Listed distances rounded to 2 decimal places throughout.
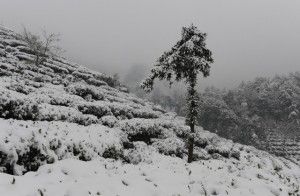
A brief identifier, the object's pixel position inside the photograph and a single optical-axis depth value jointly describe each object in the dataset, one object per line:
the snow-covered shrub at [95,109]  26.44
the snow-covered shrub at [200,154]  23.19
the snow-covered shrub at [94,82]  50.61
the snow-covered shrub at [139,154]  16.22
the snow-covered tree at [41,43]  49.46
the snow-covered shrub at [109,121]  24.30
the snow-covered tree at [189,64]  18.23
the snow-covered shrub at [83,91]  34.75
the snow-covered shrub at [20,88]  25.37
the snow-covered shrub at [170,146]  21.61
